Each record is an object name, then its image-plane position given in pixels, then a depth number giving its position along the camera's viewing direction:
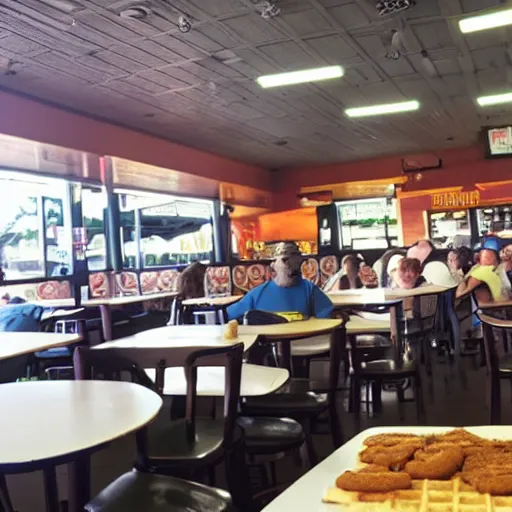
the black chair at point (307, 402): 2.98
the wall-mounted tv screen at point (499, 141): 9.78
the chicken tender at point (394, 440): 1.22
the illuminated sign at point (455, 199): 11.26
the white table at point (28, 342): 3.34
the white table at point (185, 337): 3.16
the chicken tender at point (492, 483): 0.99
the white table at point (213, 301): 6.49
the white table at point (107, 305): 7.16
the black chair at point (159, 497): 1.74
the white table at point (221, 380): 2.52
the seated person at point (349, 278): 6.95
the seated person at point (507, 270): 6.19
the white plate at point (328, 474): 0.99
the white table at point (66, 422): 1.38
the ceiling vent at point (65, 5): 4.38
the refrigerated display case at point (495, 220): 10.95
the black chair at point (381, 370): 4.09
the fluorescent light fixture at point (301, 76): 6.26
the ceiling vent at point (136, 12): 4.51
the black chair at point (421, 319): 5.77
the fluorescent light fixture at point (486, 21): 5.02
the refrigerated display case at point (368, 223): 12.04
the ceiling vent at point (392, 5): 4.60
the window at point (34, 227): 7.00
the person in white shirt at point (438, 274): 6.93
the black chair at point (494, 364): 3.58
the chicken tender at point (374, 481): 1.03
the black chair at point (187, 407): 2.22
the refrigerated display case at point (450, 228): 11.27
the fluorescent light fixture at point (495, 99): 7.80
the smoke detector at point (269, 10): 4.54
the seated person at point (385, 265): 7.09
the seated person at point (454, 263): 7.68
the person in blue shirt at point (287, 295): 4.47
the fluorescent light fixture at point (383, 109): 7.98
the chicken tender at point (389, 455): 1.13
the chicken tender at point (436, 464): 1.08
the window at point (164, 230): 8.99
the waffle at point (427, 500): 0.96
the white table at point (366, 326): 4.72
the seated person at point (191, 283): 5.41
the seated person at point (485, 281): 5.92
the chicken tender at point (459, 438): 1.20
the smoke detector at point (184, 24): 4.70
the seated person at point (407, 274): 6.09
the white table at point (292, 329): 3.45
